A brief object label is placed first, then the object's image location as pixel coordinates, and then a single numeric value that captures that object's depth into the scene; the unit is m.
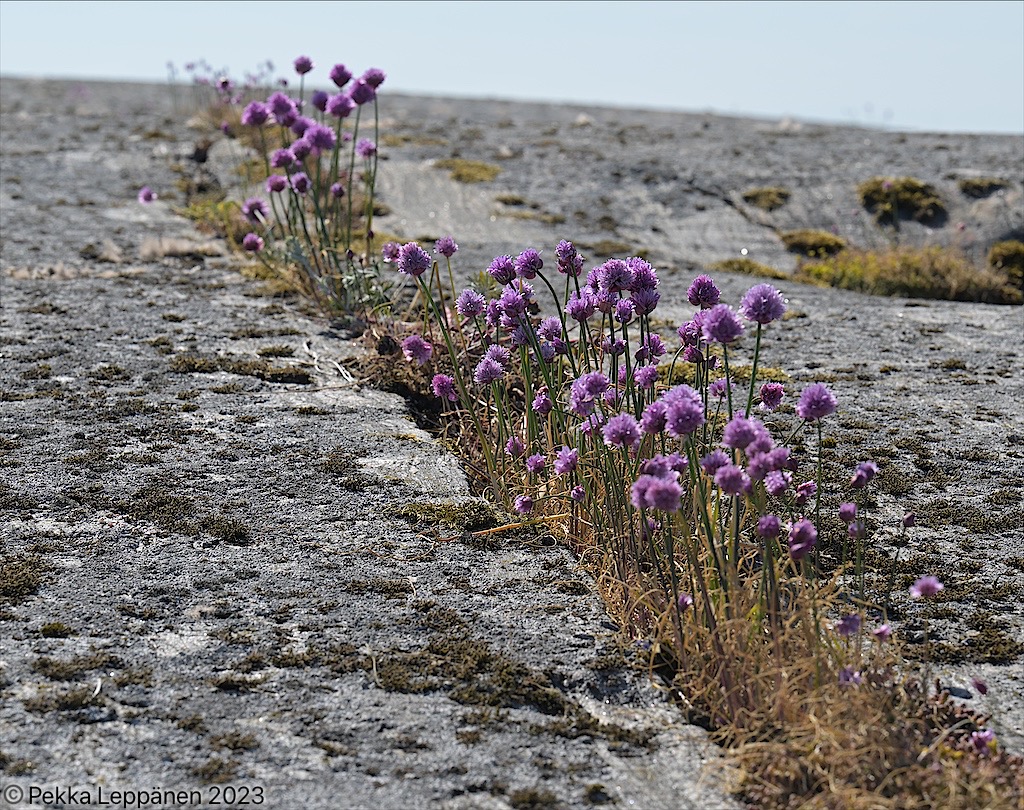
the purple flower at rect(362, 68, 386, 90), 6.54
